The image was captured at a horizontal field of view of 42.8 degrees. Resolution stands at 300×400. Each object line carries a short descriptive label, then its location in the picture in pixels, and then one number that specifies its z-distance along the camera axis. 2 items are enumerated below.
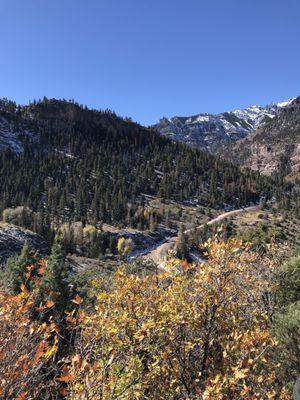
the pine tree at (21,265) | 49.44
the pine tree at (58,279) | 47.82
